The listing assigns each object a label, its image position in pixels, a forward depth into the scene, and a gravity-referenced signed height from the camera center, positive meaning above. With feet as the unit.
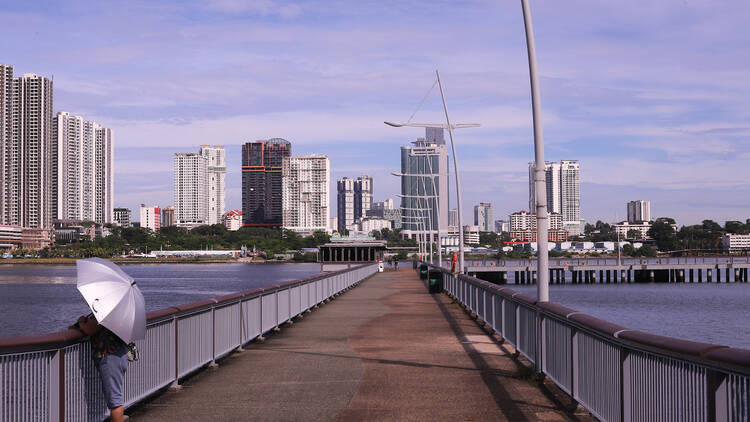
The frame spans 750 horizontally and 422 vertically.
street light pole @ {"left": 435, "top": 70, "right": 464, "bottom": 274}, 127.13 +9.12
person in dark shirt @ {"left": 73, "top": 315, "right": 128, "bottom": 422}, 26.30 -3.80
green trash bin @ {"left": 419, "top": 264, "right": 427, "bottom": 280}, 196.27 -9.11
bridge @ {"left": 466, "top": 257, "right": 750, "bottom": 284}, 422.82 -18.66
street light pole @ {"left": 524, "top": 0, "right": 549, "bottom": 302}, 46.92 +4.11
